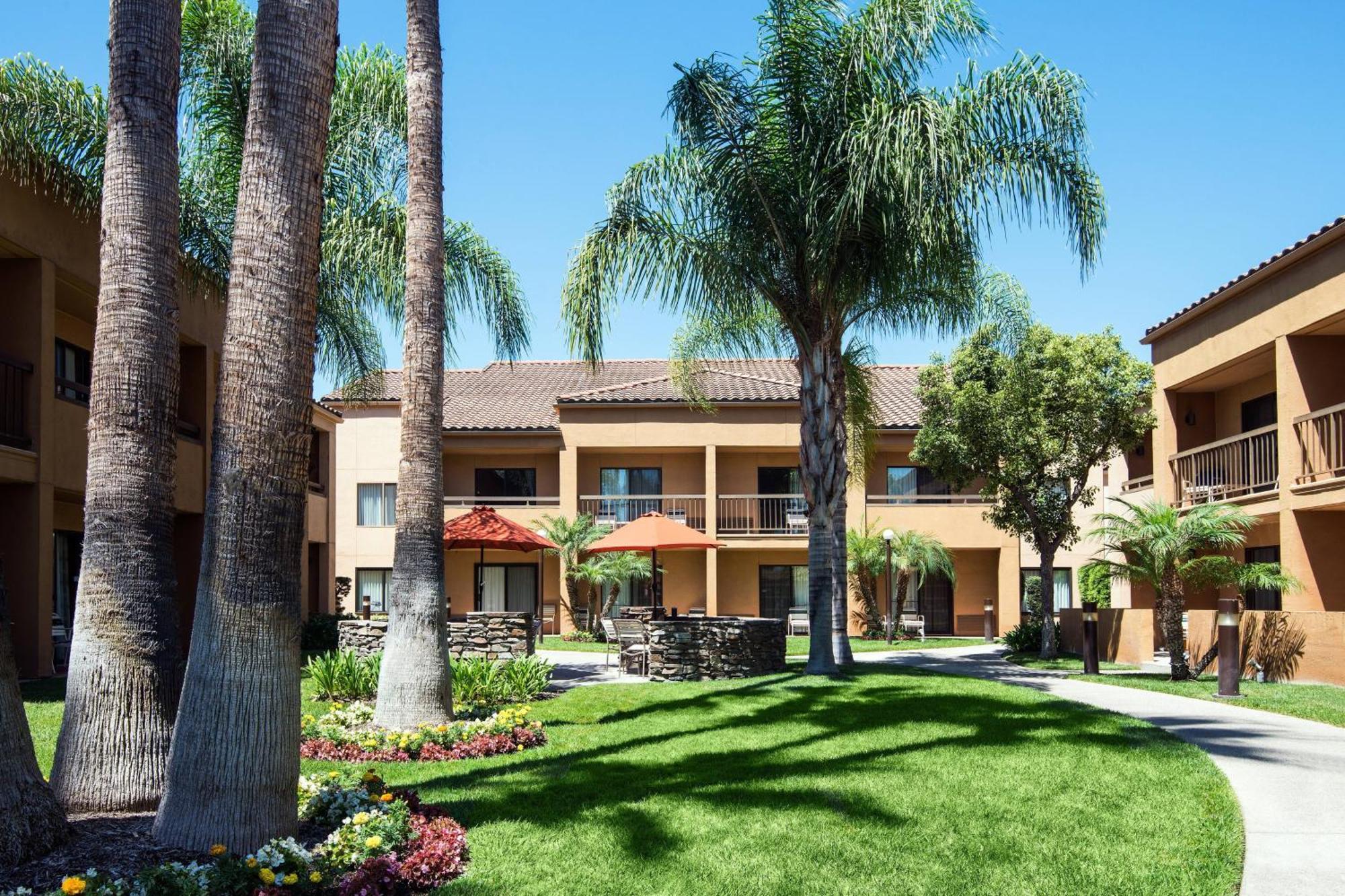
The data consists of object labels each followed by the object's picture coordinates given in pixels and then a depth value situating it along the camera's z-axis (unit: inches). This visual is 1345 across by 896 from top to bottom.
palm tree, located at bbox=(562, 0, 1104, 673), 557.0
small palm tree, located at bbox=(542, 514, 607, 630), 1243.2
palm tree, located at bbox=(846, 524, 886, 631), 1213.7
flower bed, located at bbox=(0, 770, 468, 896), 208.1
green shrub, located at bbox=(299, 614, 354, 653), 894.4
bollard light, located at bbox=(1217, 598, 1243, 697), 534.3
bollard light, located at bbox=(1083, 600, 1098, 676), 675.4
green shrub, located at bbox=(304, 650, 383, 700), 551.5
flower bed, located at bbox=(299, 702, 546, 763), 408.2
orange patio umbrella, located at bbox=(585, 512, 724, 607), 806.5
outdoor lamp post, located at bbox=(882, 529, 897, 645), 1106.1
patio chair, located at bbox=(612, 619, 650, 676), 714.2
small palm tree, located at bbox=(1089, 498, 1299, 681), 637.9
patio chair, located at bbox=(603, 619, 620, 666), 813.2
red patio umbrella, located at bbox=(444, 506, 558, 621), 780.0
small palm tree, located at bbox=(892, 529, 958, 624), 1216.8
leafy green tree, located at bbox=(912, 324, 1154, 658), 777.6
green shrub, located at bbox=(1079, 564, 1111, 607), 1283.2
